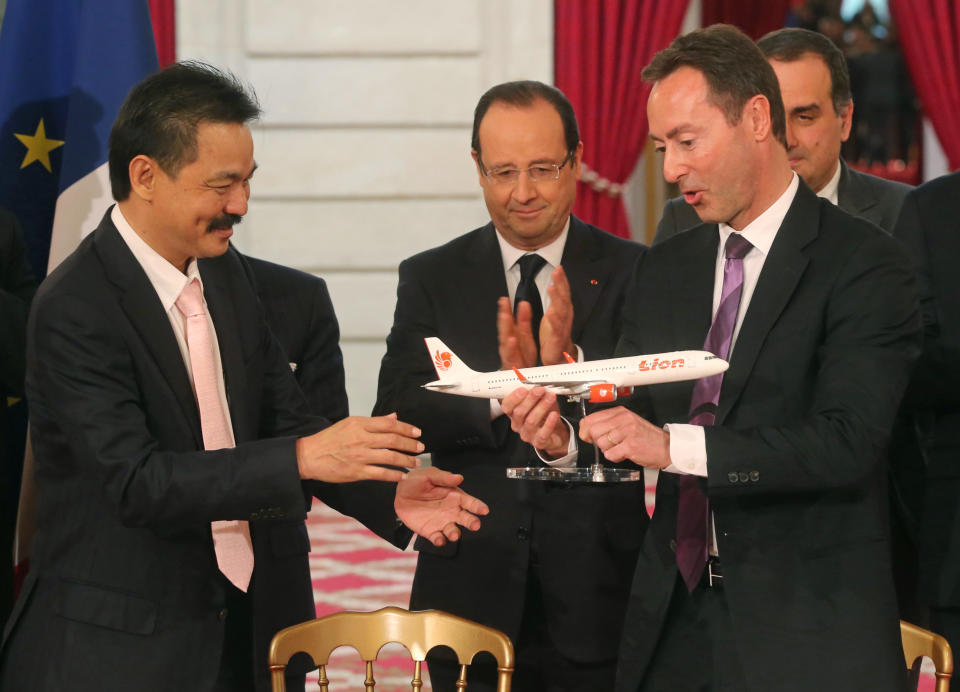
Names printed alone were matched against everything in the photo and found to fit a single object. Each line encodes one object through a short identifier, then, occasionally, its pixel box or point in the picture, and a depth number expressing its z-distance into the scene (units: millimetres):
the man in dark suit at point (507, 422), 5570
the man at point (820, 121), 6520
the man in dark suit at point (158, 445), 4391
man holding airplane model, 4211
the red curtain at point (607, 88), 16125
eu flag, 7289
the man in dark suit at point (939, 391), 5395
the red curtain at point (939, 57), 16875
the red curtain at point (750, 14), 19219
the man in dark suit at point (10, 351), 6102
